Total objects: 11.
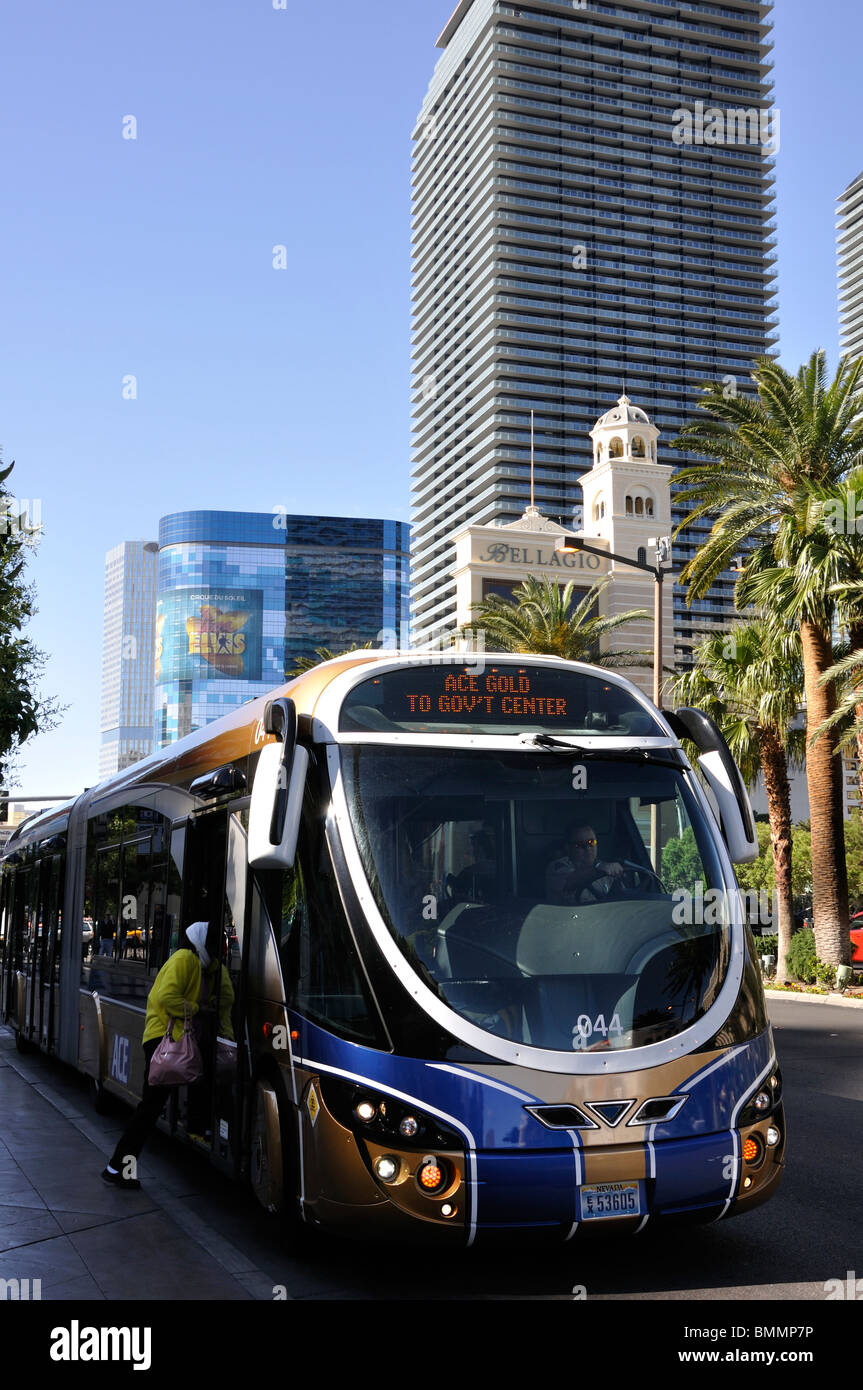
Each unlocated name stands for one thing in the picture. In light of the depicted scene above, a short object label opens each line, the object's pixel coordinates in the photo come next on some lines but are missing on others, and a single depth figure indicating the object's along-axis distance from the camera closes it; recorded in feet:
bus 18.17
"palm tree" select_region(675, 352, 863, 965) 84.02
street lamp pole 85.25
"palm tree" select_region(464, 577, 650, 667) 127.24
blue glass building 531.09
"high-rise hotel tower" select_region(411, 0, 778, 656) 543.39
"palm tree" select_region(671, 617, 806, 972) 95.45
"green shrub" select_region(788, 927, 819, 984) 88.90
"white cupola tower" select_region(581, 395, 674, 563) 305.94
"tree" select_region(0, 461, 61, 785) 55.72
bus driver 20.58
